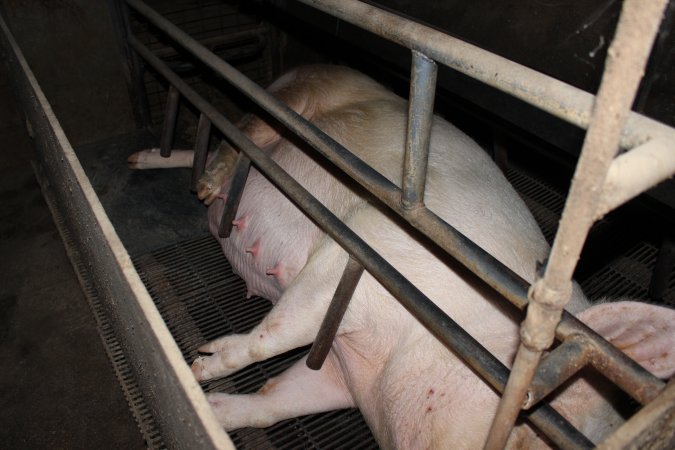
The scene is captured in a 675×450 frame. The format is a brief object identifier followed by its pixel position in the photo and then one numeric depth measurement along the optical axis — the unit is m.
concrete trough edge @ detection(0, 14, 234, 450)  0.92
